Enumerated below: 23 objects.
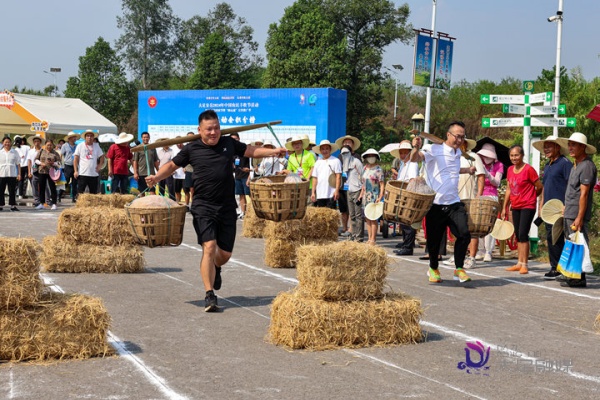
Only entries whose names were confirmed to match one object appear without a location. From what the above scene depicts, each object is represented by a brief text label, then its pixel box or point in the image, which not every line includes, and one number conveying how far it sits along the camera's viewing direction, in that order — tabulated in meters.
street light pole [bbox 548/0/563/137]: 24.59
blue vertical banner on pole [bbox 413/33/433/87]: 22.61
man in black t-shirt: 8.80
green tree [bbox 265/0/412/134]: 49.47
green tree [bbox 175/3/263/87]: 70.69
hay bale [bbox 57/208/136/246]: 11.45
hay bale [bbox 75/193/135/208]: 13.12
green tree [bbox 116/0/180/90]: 74.25
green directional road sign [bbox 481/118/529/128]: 16.40
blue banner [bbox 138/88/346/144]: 26.34
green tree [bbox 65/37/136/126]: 63.53
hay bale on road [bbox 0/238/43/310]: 6.40
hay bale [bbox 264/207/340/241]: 12.35
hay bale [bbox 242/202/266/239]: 16.70
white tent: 33.50
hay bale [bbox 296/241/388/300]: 7.25
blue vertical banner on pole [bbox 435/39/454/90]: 23.41
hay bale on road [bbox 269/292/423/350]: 7.11
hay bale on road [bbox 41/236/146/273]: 11.38
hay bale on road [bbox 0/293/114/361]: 6.43
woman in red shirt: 12.51
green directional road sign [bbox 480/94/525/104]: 16.27
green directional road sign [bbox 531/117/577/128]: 16.78
